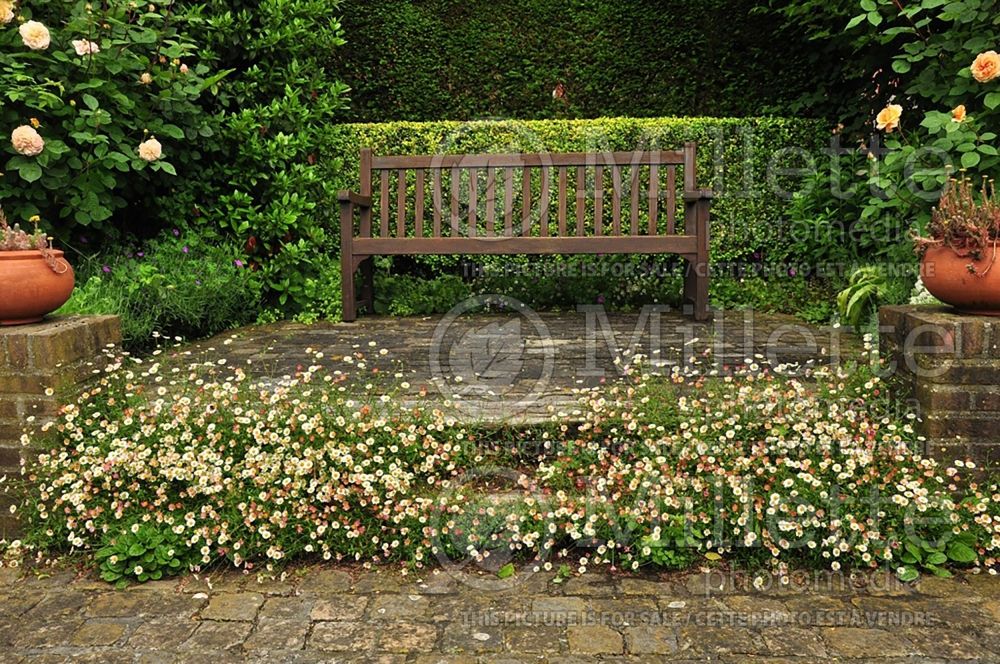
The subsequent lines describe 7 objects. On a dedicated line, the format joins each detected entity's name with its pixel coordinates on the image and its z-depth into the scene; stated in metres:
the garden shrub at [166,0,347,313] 5.58
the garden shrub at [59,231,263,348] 4.43
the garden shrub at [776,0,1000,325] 4.02
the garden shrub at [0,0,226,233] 4.29
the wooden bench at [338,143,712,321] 5.07
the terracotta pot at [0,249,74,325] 2.86
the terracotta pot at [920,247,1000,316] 2.70
